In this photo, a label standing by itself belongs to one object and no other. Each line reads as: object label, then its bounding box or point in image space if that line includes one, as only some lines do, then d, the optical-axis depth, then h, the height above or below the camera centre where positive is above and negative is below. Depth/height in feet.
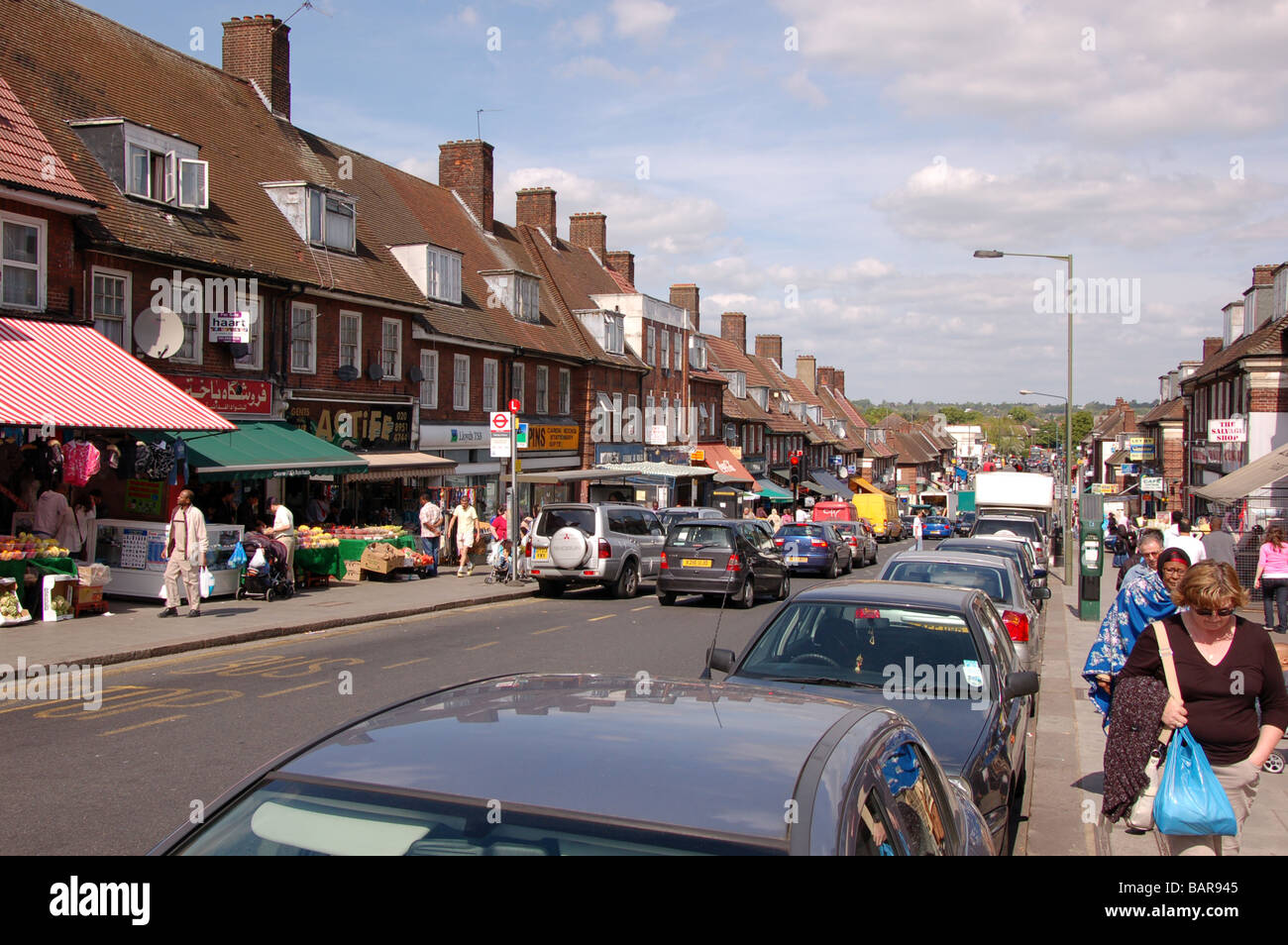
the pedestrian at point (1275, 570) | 52.54 -5.07
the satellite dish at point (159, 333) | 62.75 +7.79
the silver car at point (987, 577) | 34.81 -3.88
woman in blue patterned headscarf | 19.83 -2.97
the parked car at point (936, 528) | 185.37 -10.79
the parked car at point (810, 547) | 93.81 -7.21
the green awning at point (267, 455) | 60.85 +0.53
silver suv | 69.41 -5.61
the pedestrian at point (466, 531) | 80.84 -5.18
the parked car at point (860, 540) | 108.47 -7.92
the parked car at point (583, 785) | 7.60 -2.52
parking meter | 61.26 -6.48
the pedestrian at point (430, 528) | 80.07 -4.90
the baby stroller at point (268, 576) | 58.18 -6.30
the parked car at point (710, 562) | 65.16 -6.09
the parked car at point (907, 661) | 21.29 -4.25
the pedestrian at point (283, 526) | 61.93 -3.78
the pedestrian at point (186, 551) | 49.90 -4.25
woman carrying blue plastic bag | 15.44 -3.27
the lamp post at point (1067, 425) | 94.32 +4.52
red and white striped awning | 47.47 +3.74
